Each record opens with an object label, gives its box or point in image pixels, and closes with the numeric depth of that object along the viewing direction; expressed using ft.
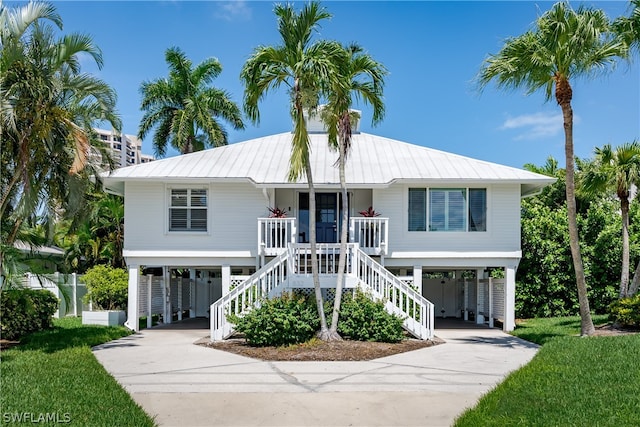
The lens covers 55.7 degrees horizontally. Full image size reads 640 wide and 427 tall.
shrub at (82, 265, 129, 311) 62.75
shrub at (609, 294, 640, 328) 49.47
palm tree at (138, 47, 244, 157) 100.53
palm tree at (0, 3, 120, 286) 40.01
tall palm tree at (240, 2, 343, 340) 44.34
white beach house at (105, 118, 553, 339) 59.21
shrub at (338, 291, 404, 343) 47.85
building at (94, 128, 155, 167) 280.51
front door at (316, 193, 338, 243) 64.03
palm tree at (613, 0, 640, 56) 47.09
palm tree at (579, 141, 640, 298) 57.72
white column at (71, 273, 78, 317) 75.61
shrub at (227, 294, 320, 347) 45.83
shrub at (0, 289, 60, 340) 45.73
